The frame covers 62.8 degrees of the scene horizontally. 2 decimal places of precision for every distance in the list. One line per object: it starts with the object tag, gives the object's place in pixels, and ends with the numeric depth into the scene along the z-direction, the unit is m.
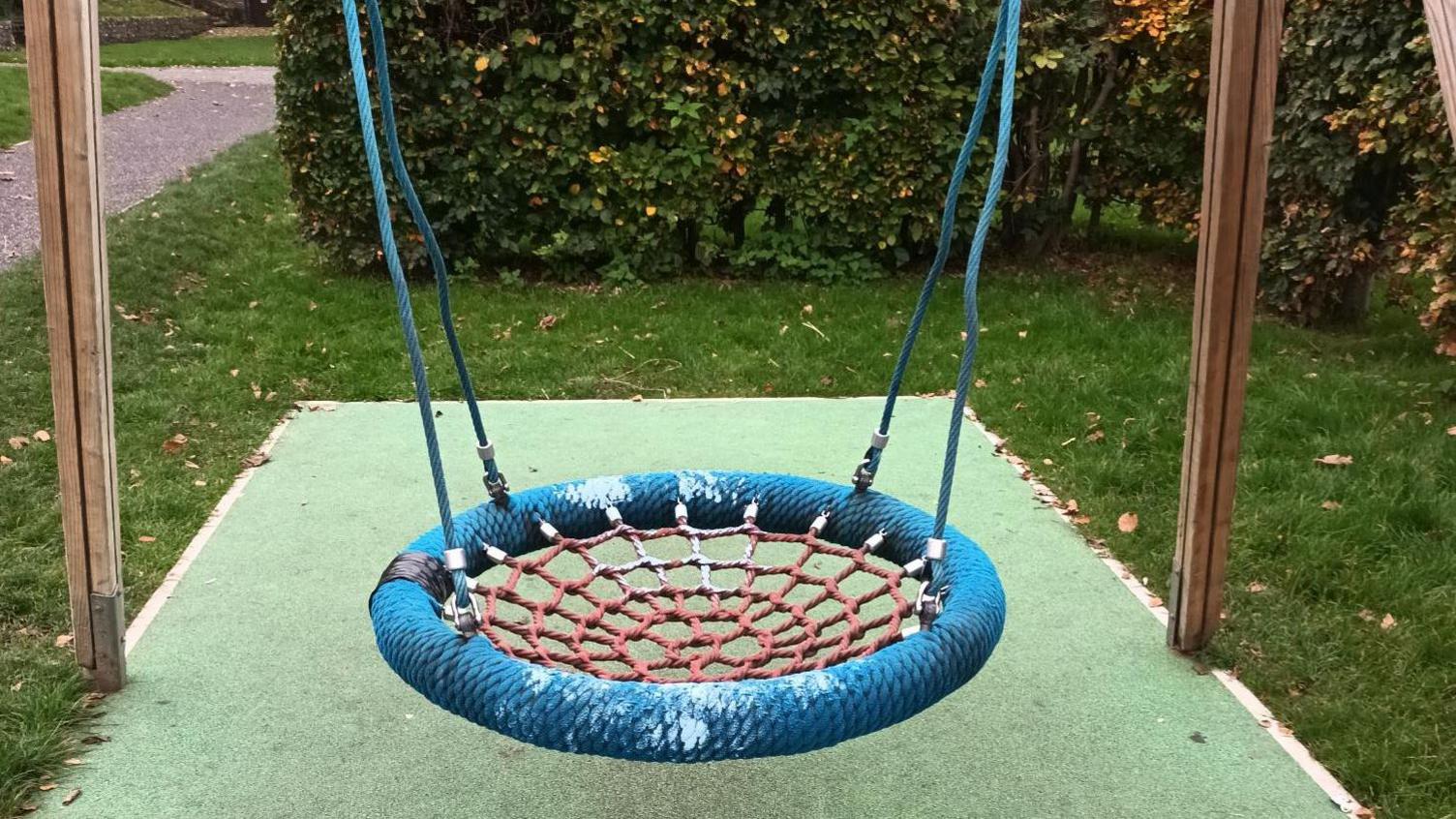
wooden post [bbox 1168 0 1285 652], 2.30
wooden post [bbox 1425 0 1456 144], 1.46
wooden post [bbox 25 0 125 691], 2.12
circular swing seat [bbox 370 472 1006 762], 1.55
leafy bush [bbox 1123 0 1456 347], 4.24
